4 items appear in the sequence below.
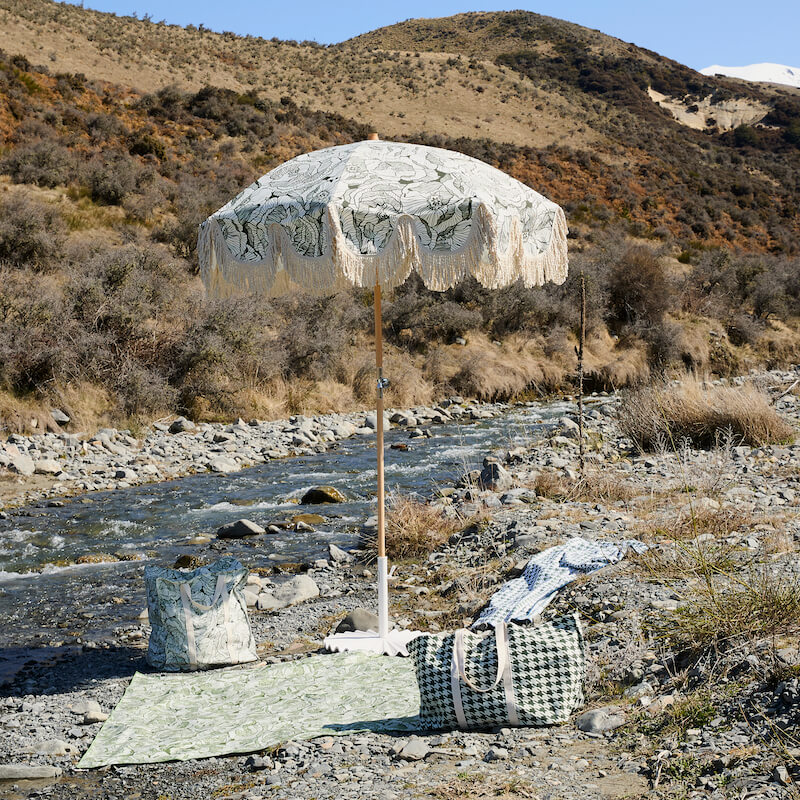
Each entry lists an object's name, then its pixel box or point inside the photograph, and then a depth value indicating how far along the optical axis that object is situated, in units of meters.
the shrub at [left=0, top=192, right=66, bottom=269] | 17.39
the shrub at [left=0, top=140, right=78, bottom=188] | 22.42
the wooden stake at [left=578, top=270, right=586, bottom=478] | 8.57
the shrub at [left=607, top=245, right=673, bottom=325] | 23.41
